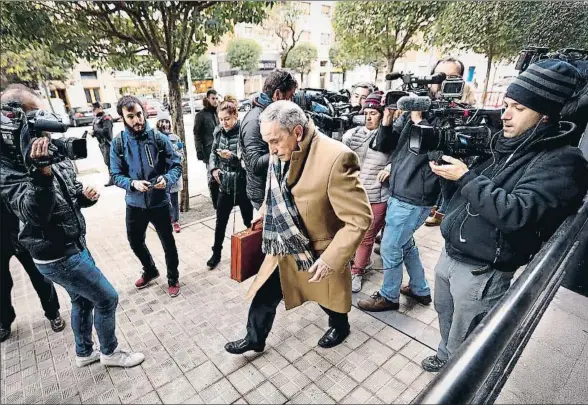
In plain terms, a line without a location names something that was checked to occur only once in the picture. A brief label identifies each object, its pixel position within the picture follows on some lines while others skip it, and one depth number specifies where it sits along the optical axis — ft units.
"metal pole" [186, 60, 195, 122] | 16.66
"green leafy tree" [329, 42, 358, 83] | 42.60
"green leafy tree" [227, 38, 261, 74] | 61.67
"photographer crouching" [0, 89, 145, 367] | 4.39
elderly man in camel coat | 5.12
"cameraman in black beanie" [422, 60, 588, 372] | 3.85
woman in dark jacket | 9.73
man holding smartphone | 7.92
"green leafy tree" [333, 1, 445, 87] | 17.92
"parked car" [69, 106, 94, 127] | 43.19
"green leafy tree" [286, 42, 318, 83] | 48.91
